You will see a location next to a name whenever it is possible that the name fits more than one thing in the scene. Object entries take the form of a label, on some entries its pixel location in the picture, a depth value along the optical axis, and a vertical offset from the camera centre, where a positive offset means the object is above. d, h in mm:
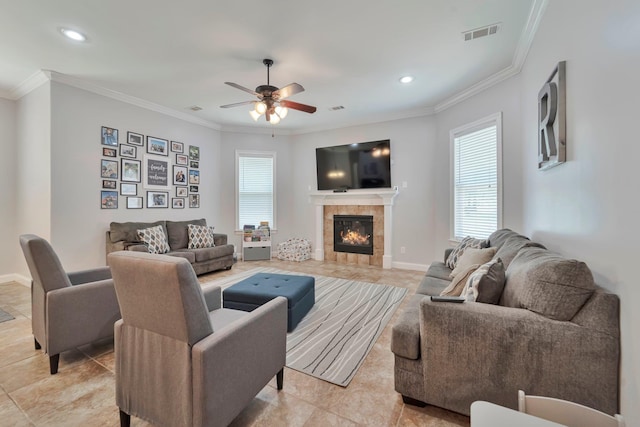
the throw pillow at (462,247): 3023 -430
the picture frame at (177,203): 4941 +174
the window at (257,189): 6035 +517
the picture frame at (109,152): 3998 +906
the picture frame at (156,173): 4508 +680
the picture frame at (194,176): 5238 +700
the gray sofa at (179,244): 3947 -485
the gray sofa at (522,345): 1242 -676
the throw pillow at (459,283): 1914 -518
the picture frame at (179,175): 4957 +696
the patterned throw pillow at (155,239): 4047 -401
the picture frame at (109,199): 3981 +199
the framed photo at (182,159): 5000 +992
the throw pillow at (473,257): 2463 -430
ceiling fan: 2998 +1267
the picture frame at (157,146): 4543 +1143
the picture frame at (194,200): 5246 +231
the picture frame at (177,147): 4914 +1204
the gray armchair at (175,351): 1177 -657
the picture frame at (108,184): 4000 +425
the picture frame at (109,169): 3979 +655
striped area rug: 2059 -1133
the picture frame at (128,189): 4211 +368
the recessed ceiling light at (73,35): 2635 +1764
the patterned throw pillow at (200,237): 4703 -432
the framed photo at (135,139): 4277 +1185
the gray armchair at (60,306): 1891 -686
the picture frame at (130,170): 4227 +675
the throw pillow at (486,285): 1619 -450
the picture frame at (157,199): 4577 +232
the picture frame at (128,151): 4195 +972
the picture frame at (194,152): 5227 +1169
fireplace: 5418 -452
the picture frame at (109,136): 3977 +1137
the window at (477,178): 3654 +484
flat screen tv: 5168 +922
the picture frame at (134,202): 4305 +161
